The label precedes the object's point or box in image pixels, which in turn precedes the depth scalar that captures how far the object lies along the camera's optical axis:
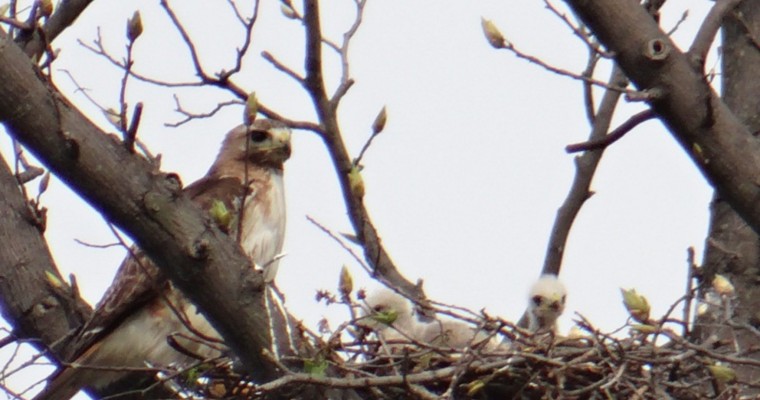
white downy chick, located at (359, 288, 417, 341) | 12.33
